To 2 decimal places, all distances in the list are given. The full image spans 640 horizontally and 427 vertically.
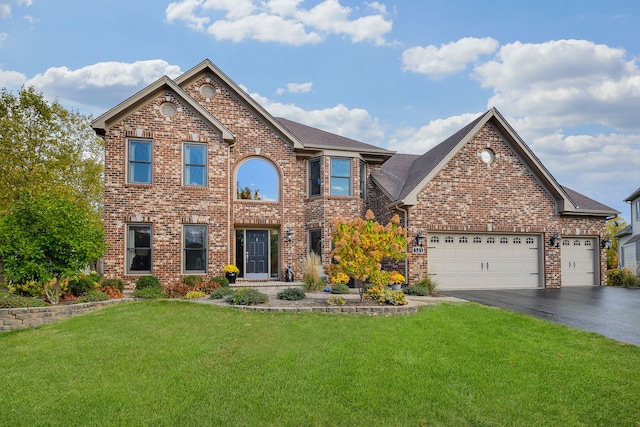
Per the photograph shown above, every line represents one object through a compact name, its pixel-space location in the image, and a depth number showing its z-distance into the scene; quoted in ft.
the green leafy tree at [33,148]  69.72
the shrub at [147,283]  47.19
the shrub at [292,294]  38.40
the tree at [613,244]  109.29
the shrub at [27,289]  38.83
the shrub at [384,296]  35.42
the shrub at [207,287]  45.29
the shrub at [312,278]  46.44
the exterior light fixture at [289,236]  57.67
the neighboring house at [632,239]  96.13
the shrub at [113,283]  46.65
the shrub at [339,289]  44.83
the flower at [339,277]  35.50
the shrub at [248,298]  36.52
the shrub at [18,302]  34.76
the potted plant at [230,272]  51.47
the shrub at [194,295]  42.28
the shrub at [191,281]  48.12
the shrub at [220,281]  47.65
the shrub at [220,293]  41.24
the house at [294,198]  50.65
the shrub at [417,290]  46.73
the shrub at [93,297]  38.58
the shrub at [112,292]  42.75
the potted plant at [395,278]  36.50
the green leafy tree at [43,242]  36.42
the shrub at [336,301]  35.07
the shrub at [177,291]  44.93
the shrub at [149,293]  42.80
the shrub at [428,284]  49.51
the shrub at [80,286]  41.39
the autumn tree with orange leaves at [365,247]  35.35
